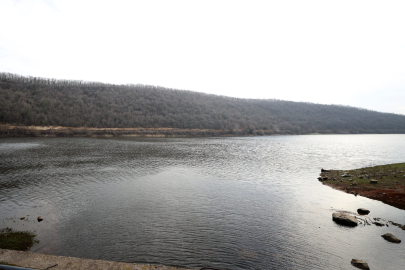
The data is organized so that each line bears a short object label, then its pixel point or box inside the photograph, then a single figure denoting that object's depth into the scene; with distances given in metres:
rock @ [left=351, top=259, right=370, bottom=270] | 7.69
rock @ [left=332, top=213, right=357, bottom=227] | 11.23
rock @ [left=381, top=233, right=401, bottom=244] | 9.43
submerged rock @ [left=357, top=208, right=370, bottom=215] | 12.80
